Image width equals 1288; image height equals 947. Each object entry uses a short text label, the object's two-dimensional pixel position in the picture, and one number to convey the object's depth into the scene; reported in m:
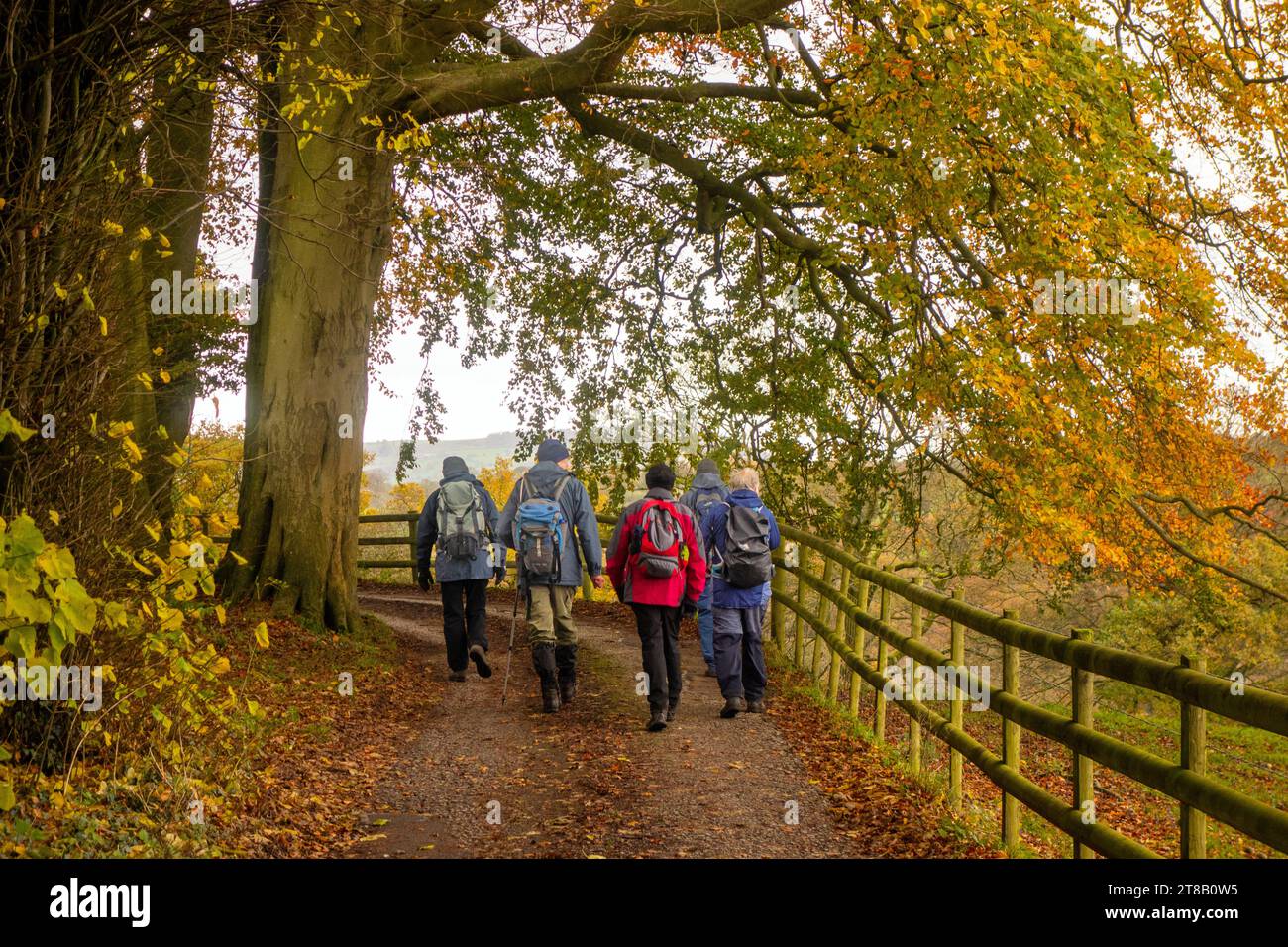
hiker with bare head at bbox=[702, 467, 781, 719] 8.52
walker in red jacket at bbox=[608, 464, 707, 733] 8.20
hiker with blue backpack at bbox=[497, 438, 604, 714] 8.63
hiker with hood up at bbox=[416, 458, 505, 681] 9.76
